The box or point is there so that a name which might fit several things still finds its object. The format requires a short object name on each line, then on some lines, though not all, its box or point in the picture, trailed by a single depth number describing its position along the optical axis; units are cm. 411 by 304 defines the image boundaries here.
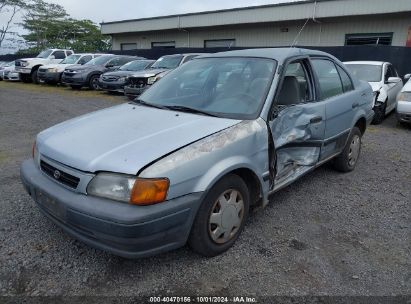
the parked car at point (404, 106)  786
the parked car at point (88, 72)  1501
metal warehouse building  1402
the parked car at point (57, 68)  1684
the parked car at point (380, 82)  855
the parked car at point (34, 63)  1870
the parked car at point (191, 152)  230
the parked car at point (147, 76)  1152
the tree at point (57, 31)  3909
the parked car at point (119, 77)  1319
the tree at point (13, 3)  3550
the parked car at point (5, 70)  2077
